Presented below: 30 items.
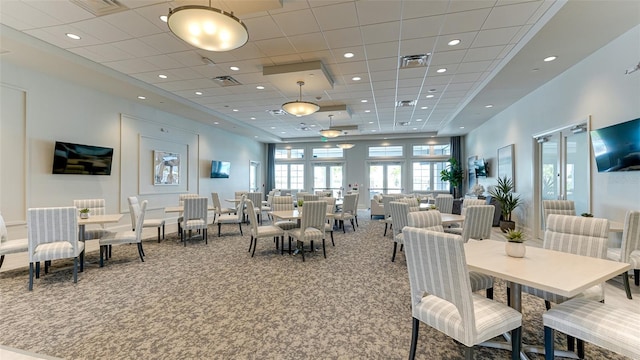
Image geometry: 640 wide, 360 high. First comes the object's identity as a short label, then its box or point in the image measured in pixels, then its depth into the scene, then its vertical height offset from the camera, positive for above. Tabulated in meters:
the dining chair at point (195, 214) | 5.75 -0.69
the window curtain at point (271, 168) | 14.39 +0.69
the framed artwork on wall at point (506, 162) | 7.28 +0.51
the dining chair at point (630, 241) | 3.06 -0.68
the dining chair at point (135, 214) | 5.65 -0.67
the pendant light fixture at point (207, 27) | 2.48 +1.49
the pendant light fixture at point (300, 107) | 5.18 +1.42
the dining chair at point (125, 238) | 4.38 -0.92
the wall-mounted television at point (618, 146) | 3.51 +0.47
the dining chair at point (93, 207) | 4.86 -0.49
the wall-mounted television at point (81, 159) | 5.49 +0.49
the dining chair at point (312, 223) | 4.63 -0.72
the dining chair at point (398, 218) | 4.46 -0.62
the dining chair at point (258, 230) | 4.85 -0.90
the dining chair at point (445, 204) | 6.46 -0.55
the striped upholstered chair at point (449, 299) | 1.64 -0.76
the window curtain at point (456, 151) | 12.17 +1.31
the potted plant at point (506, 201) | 6.95 -0.52
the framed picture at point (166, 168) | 7.85 +0.41
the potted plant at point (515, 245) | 2.08 -0.49
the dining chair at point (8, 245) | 3.70 -0.87
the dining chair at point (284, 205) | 5.78 -0.53
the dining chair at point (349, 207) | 7.47 -0.72
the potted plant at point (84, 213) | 4.52 -0.52
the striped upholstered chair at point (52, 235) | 3.45 -0.69
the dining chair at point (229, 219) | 6.70 -0.92
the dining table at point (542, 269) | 1.59 -0.59
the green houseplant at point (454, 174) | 11.75 +0.29
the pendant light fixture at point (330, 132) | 8.69 +1.55
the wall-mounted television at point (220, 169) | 10.20 +0.48
